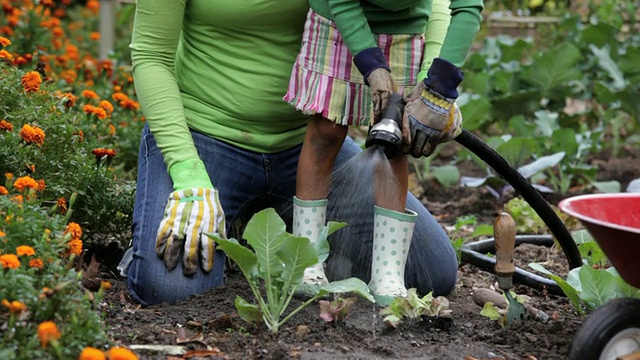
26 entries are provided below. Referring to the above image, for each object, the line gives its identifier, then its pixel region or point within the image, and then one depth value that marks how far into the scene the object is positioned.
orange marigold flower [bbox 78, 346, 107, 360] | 3.12
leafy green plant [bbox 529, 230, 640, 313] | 4.31
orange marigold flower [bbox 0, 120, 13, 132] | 4.66
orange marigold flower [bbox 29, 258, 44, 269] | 3.53
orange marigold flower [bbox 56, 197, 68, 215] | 4.58
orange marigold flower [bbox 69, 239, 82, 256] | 3.88
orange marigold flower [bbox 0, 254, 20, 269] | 3.35
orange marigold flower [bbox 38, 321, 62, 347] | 3.23
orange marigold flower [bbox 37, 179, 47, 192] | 4.40
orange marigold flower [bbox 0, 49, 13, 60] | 5.12
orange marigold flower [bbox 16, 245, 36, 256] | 3.46
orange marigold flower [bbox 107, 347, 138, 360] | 3.21
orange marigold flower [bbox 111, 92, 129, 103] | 6.71
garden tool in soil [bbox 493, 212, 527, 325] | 4.14
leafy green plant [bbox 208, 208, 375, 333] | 4.06
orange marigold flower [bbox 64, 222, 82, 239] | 3.95
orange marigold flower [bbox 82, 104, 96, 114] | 5.58
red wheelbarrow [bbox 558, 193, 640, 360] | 3.57
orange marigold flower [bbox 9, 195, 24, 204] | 3.86
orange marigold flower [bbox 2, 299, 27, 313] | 3.28
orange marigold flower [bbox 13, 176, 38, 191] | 3.92
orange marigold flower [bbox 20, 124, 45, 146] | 4.60
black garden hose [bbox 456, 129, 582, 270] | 4.92
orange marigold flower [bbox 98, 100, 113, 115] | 6.13
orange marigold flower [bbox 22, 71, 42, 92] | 5.05
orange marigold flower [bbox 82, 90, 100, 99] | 6.08
